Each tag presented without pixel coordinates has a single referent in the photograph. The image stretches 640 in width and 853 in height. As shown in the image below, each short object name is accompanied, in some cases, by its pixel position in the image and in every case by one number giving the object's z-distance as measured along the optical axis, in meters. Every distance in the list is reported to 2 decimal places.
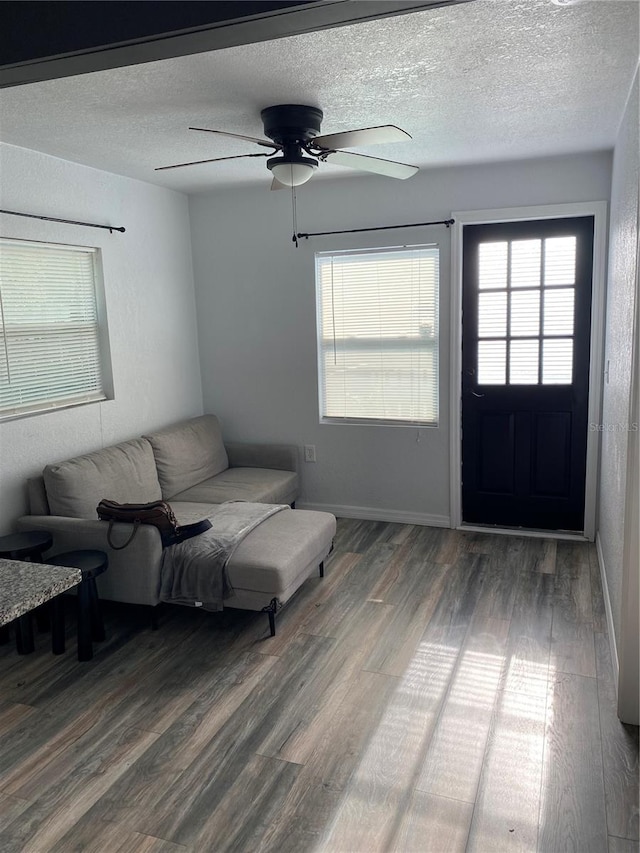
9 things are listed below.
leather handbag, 3.19
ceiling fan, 2.85
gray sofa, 3.23
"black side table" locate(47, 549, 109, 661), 3.01
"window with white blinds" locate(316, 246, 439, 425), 4.56
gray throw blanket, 3.17
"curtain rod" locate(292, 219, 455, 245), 4.32
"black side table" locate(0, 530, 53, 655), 3.08
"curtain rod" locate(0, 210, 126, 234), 3.47
